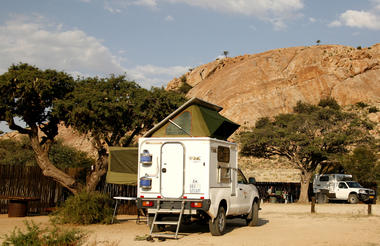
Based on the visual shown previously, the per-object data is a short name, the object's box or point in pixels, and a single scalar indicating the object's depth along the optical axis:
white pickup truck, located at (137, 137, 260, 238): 12.19
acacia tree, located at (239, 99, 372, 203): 31.84
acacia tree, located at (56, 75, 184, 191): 18.05
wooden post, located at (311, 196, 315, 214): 21.25
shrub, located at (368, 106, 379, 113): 67.06
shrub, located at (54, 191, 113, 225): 15.02
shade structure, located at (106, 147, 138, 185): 16.66
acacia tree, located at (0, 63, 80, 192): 17.61
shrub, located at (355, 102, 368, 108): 70.12
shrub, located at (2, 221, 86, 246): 7.93
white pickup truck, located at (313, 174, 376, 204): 30.97
